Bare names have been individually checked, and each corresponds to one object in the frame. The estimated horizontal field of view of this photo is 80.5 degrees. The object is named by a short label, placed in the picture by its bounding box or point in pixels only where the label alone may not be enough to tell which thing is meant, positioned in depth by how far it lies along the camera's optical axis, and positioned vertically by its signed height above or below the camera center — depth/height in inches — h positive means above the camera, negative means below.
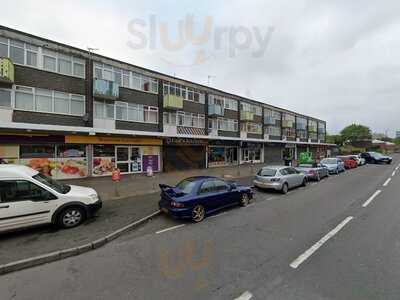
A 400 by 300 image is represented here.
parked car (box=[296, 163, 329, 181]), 642.7 -57.5
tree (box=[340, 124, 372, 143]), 3280.0 +238.1
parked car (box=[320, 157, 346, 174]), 834.8 -52.9
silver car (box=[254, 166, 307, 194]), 475.5 -59.2
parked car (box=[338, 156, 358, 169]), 1061.1 -52.9
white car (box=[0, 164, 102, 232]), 236.5 -56.8
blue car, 289.7 -63.4
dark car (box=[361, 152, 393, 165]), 1382.9 -46.1
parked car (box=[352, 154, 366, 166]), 1228.2 -56.9
